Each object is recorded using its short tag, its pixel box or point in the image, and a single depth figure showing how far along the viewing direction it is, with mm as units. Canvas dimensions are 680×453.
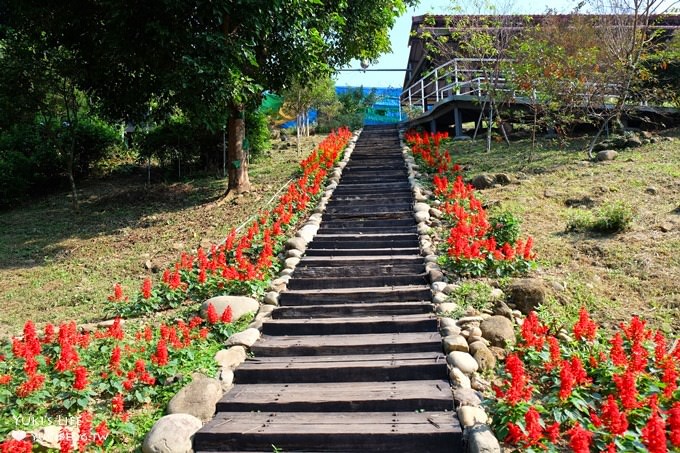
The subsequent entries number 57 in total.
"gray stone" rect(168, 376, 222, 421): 4250
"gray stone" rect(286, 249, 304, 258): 7512
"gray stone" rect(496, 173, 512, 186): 10141
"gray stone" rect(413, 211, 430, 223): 8505
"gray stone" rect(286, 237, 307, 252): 7746
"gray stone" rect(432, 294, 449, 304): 5815
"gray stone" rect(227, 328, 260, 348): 5305
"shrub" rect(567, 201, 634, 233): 7270
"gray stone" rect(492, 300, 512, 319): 5409
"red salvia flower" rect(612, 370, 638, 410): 3547
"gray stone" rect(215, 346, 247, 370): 4984
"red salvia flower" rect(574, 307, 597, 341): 4664
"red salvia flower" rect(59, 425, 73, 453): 3430
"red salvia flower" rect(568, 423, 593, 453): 3018
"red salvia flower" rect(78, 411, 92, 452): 3489
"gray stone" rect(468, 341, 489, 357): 4730
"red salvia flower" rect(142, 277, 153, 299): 6201
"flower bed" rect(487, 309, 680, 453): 3359
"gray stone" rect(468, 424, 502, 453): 3490
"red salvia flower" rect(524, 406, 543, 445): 3311
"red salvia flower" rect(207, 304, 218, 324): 5469
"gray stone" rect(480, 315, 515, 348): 4910
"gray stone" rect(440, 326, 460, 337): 5105
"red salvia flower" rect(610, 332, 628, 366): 4082
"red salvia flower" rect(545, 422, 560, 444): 3352
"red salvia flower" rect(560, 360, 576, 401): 3701
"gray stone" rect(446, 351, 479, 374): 4547
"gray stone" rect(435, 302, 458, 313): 5594
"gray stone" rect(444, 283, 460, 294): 5973
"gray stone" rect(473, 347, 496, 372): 4598
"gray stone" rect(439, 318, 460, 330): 5266
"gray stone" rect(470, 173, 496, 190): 10086
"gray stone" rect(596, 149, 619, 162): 10980
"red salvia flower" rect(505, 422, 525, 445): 3418
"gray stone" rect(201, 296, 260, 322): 5867
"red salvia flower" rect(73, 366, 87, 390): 4176
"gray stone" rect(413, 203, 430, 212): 8930
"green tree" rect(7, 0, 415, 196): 8414
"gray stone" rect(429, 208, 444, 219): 8688
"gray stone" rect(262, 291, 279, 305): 6219
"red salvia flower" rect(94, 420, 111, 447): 3629
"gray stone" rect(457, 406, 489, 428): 3865
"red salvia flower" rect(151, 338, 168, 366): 4551
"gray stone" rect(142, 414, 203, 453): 3812
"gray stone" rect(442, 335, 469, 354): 4844
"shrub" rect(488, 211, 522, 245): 7047
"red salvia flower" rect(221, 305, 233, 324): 5453
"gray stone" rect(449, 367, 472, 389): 4375
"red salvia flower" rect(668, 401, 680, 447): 3025
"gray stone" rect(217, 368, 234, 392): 4707
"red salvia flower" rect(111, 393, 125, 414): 3988
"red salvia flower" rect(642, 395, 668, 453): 2973
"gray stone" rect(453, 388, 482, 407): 4118
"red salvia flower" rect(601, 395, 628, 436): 3297
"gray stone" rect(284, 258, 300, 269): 7188
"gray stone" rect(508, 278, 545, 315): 5584
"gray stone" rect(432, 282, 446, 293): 6100
